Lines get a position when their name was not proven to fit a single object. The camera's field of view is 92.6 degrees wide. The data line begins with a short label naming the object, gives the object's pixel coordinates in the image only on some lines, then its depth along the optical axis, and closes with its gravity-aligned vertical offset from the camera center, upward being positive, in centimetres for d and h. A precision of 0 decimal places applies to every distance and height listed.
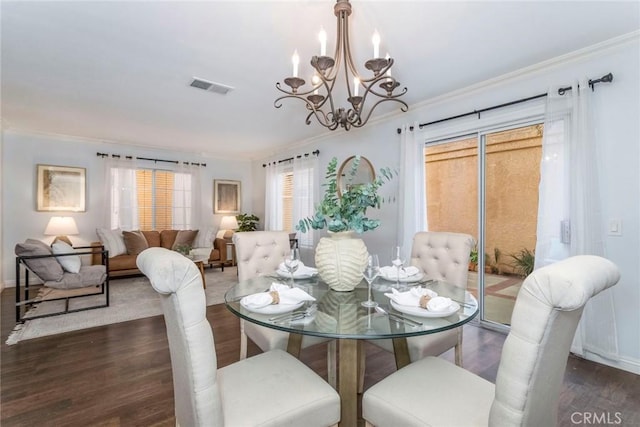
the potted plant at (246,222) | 649 -18
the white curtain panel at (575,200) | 229 +11
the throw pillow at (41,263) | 319 -53
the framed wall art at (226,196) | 676 +39
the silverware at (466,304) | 148 -44
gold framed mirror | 419 +57
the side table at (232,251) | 617 -77
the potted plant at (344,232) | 162 -10
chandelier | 166 +82
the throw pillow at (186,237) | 577 -45
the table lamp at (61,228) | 465 -22
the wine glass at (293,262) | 178 -28
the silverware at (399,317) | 126 -45
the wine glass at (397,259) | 175 -26
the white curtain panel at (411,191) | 350 +27
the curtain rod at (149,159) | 541 +105
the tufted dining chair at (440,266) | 171 -37
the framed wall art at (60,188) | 491 +42
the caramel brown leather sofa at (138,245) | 489 -56
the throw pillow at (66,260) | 351 -53
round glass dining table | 119 -45
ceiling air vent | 299 +130
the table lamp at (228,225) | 650 -24
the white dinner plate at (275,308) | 134 -42
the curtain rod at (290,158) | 510 +104
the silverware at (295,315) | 129 -44
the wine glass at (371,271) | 153 -29
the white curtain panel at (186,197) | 624 +35
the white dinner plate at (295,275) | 201 -40
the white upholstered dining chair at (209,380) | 94 -64
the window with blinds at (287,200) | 587 +27
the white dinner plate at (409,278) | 191 -41
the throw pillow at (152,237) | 553 -43
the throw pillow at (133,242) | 522 -48
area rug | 297 -112
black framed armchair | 319 -71
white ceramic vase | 162 -24
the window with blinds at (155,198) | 590 +31
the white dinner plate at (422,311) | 129 -42
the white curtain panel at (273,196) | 608 +36
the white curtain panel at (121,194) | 541 +36
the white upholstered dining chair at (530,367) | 78 -43
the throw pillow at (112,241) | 499 -45
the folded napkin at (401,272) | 193 -38
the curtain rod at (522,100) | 230 +102
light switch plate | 228 -10
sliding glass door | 292 +10
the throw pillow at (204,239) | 595 -49
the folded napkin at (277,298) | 138 -39
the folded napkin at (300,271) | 202 -39
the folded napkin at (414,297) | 137 -39
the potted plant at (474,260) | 323 -49
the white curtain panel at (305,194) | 516 +35
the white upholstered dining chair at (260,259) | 188 -35
